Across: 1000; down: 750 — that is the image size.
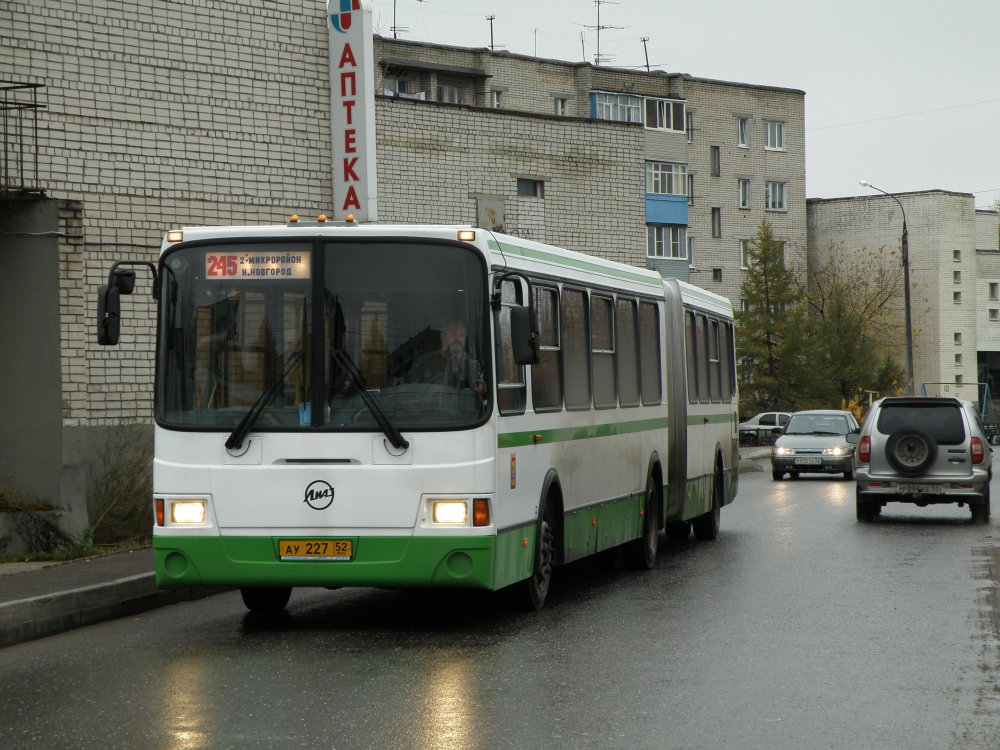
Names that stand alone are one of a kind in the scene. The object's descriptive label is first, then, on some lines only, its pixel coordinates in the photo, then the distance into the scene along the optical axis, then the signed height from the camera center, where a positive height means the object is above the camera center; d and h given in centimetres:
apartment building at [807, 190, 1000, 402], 9181 +779
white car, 6200 -147
